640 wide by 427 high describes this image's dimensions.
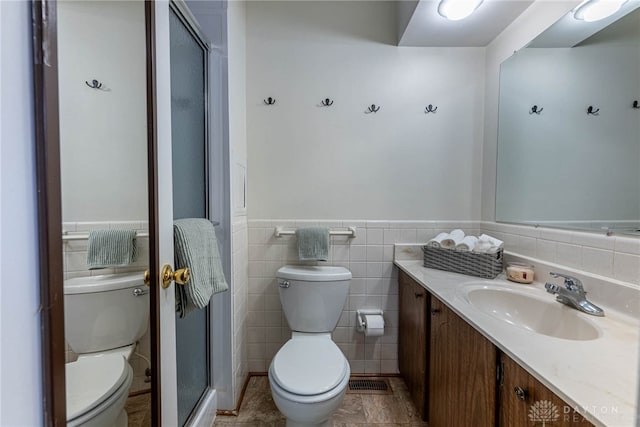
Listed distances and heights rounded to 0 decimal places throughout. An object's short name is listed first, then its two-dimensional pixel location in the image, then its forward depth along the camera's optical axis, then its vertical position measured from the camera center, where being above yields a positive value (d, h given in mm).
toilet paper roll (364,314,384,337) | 1697 -780
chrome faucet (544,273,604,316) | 947 -341
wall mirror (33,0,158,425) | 428 +1
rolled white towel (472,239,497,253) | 1432 -239
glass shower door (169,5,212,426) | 1131 +163
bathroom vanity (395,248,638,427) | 578 -432
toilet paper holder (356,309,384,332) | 1772 -739
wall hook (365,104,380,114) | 1777 +588
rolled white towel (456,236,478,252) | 1470 -236
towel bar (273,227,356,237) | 1771 -210
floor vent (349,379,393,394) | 1688 -1168
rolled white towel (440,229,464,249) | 1566 -222
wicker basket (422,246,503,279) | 1395 -326
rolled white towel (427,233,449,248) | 1617 -239
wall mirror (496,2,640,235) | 996 +333
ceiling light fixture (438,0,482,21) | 1388 +991
